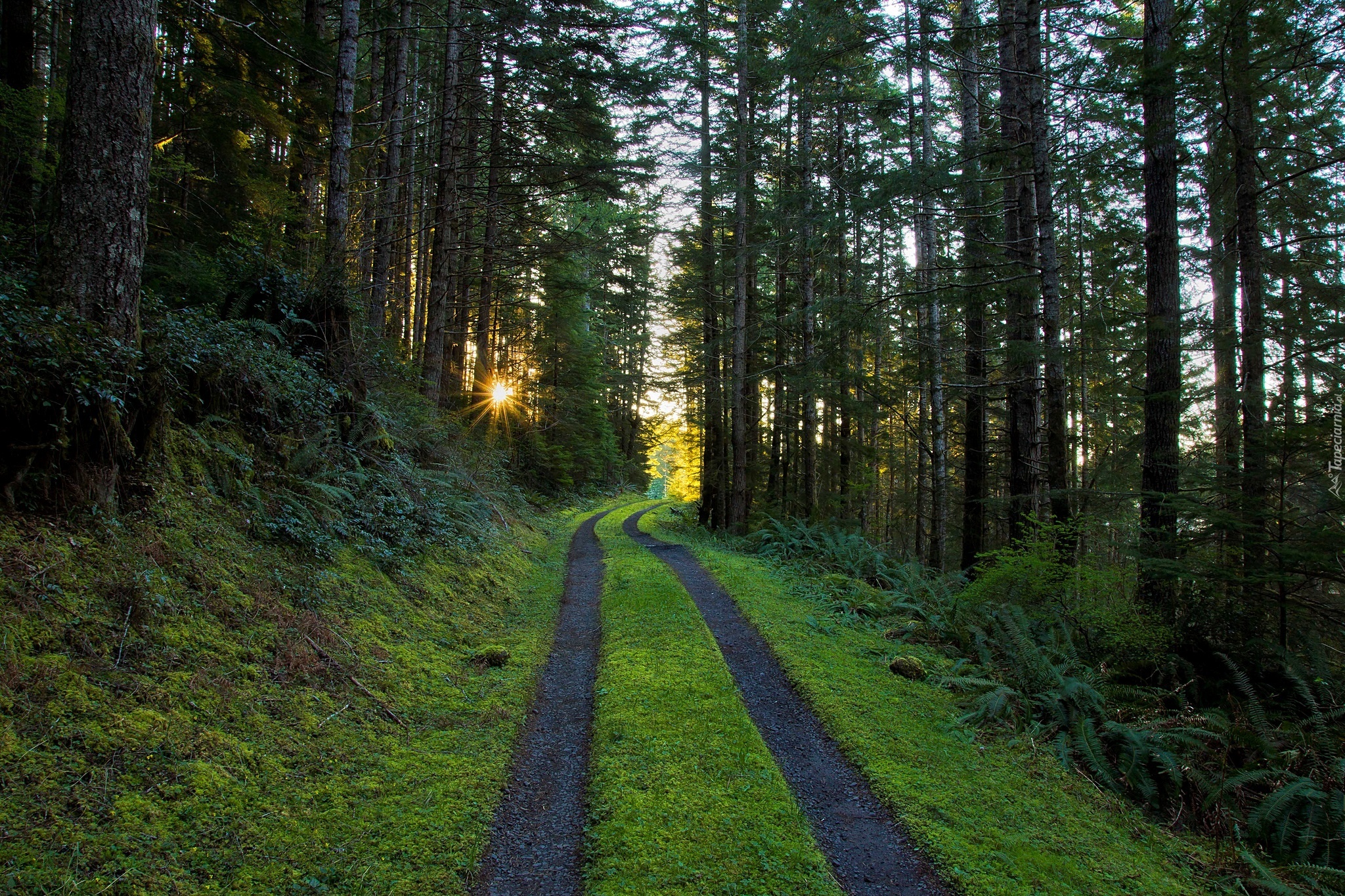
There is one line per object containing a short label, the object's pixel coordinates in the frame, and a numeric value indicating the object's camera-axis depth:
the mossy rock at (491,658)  6.55
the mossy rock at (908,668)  6.56
